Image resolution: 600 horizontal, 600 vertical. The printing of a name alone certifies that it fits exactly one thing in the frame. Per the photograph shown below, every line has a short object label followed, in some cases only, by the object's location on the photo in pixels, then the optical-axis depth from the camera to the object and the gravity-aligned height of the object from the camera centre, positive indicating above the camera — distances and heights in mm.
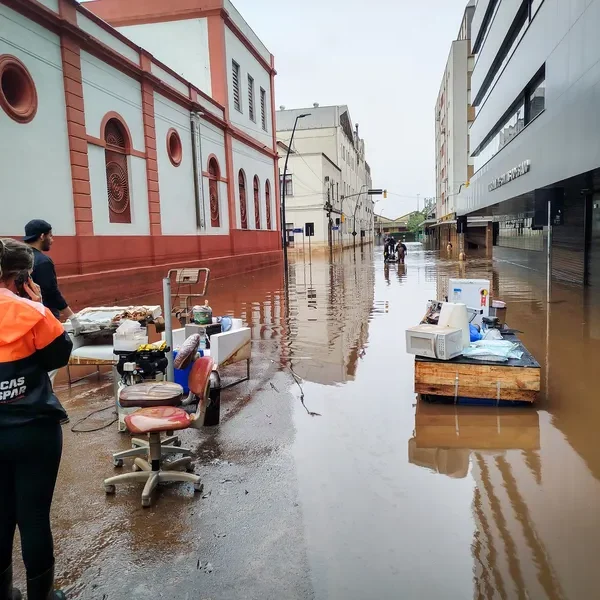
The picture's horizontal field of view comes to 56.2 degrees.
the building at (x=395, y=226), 138750 +1324
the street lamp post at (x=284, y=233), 24141 -13
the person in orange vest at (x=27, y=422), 2492 -827
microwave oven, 5703 -1148
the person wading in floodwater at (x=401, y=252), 32469 -1235
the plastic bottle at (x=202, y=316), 7086 -1013
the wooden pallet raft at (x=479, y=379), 5562 -1499
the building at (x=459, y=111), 48312 +10386
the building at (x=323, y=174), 51719 +5965
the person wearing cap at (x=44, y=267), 5148 -265
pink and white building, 11594 +2798
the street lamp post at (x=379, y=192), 43850 +3145
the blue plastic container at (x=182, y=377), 5906 -1481
